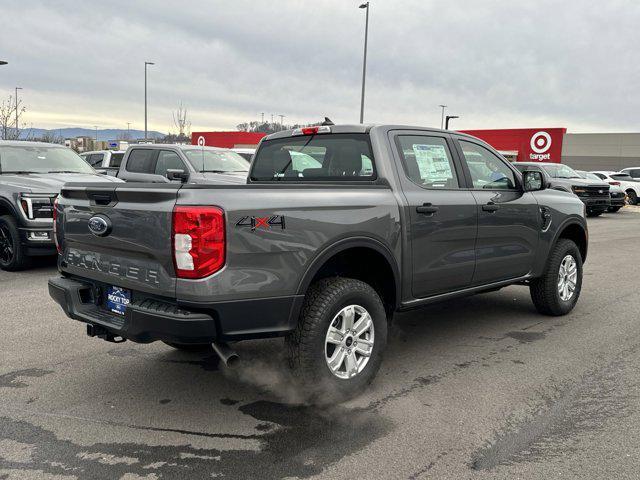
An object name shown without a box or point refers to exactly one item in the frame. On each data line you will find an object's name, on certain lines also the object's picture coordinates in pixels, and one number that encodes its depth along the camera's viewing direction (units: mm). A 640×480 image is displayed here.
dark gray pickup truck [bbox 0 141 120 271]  7656
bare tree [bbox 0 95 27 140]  33525
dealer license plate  3438
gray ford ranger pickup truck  3130
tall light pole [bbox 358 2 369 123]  26016
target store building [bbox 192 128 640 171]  32750
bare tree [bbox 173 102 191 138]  59234
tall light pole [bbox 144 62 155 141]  40722
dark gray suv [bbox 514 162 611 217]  19797
